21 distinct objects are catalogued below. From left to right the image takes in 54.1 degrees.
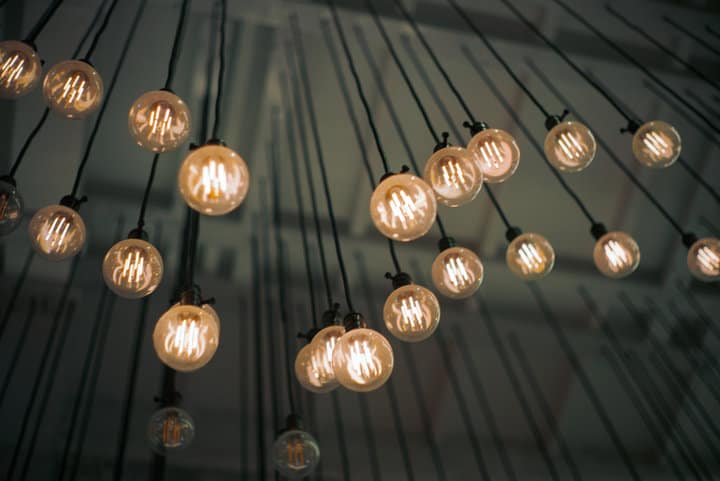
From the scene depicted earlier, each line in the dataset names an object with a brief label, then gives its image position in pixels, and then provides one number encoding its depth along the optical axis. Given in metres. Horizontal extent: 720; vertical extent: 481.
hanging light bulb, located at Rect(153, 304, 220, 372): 2.57
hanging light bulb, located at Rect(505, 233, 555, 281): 3.62
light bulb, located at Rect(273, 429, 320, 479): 3.04
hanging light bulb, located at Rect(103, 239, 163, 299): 2.72
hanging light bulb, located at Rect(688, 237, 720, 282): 3.66
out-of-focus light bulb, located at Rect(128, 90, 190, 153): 2.59
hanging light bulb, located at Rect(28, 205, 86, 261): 2.87
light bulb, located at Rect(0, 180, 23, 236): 2.88
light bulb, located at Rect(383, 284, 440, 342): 2.82
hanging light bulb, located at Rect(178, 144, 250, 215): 2.30
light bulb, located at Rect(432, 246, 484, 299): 3.09
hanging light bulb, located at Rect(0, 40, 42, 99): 2.78
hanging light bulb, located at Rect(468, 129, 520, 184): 3.15
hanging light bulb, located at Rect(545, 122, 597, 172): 3.37
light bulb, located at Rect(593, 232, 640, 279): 3.71
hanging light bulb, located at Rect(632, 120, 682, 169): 3.62
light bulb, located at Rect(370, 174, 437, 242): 2.53
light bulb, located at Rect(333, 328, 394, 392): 2.54
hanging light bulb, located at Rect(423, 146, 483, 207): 2.82
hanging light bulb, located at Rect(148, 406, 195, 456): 3.06
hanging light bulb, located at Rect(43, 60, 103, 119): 2.78
